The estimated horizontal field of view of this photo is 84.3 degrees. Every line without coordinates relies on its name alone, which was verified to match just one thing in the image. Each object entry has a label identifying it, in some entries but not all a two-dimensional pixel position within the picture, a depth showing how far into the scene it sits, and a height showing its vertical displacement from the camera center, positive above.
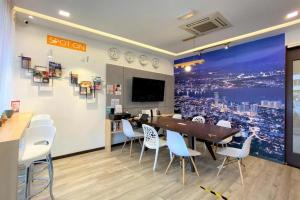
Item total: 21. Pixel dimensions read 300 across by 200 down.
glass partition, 3.35 -0.14
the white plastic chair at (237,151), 2.61 -0.91
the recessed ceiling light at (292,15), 2.69 +1.40
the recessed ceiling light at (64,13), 2.73 +1.42
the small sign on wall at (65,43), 3.35 +1.17
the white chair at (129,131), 3.64 -0.72
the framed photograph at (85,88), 3.75 +0.23
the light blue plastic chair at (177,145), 2.61 -0.77
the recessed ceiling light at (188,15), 2.67 +1.40
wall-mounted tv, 4.66 +0.26
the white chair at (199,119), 4.52 -0.56
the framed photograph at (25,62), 3.03 +0.65
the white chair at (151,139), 3.04 -0.78
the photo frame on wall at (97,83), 3.97 +0.37
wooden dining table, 2.64 -0.57
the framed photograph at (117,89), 4.36 +0.24
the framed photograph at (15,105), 2.90 -0.13
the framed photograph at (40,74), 3.16 +0.45
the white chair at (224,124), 3.68 -0.59
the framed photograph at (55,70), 3.34 +0.58
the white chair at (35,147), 1.62 -0.54
